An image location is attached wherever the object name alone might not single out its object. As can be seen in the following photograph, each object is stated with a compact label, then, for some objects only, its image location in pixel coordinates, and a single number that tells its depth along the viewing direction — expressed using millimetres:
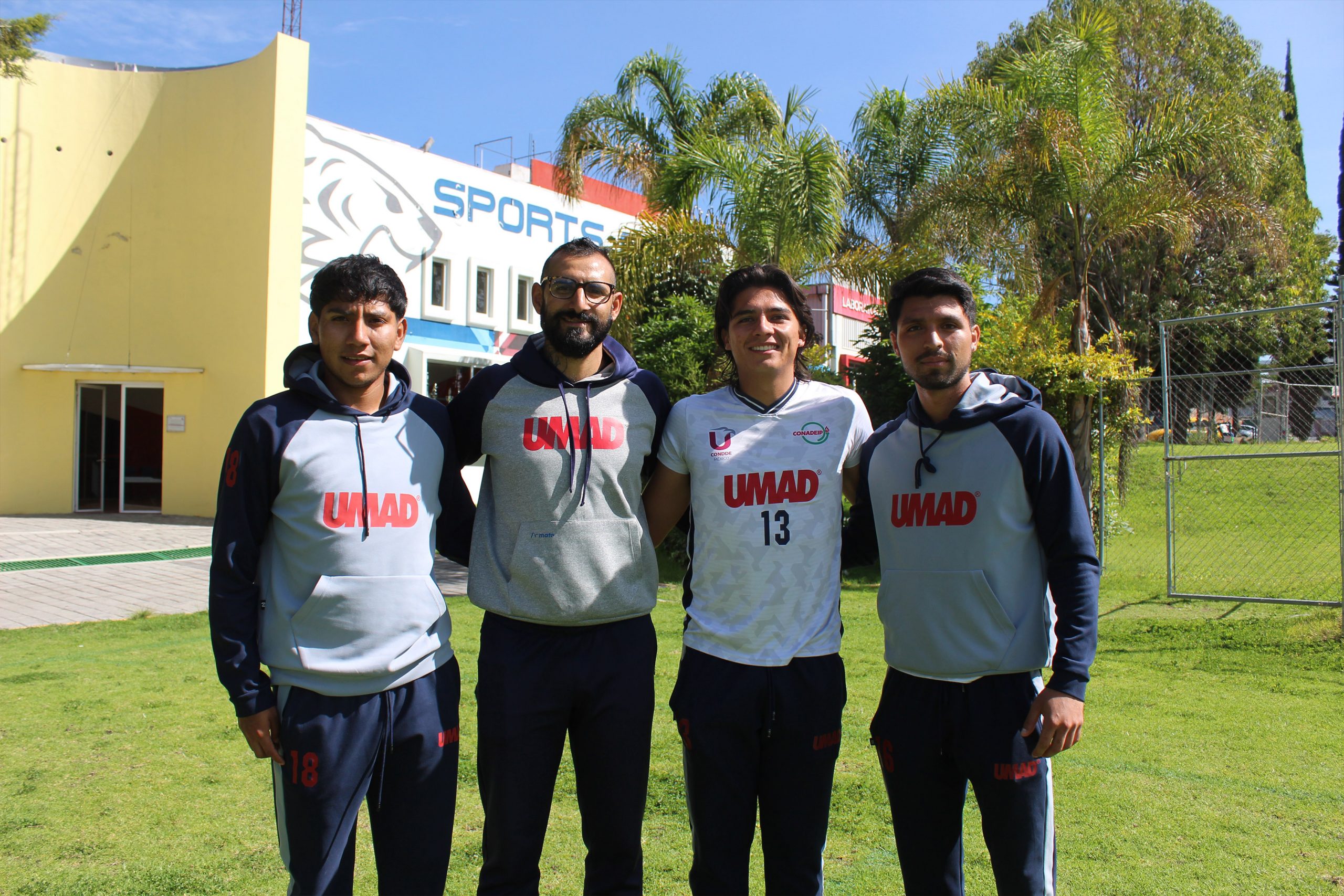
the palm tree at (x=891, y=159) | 13789
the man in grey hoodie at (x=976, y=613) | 2465
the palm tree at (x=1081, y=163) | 10812
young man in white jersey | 2578
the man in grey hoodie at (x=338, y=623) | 2389
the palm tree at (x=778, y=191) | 10547
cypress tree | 28656
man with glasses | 2611
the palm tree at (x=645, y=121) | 14023
